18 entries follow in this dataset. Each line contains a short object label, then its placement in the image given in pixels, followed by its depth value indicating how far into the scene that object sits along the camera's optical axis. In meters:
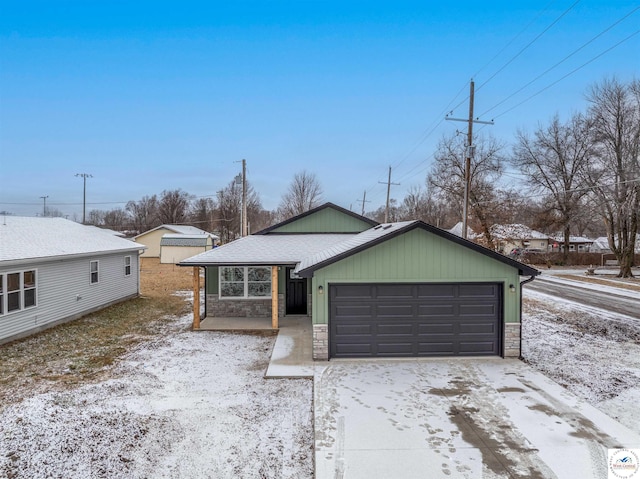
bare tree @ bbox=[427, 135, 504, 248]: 32.59
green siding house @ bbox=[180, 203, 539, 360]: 8.58
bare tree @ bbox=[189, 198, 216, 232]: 66.19
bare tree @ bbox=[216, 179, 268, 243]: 56.53
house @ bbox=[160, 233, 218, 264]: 34.84
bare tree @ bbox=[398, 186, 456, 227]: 58.99
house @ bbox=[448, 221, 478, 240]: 37.40
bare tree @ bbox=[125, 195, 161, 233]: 70.42
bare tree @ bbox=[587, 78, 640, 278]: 26.00
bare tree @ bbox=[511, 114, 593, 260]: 34.59
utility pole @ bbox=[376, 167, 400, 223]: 31.16
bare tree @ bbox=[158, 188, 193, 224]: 65.75
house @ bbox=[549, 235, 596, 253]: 47.81
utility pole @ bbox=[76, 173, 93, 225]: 50.67
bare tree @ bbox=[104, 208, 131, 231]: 78.02
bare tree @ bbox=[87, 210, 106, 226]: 89.20
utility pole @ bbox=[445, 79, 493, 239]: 17.09
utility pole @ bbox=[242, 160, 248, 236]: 21.72
